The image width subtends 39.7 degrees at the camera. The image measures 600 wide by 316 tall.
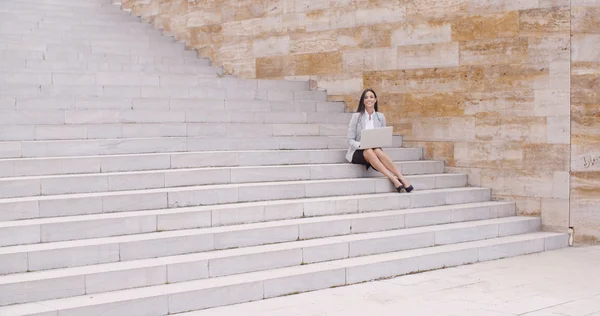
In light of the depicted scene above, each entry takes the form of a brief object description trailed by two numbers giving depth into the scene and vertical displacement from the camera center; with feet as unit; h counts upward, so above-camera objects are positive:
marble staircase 22.54 -2.24
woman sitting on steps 33.19 -0.63
